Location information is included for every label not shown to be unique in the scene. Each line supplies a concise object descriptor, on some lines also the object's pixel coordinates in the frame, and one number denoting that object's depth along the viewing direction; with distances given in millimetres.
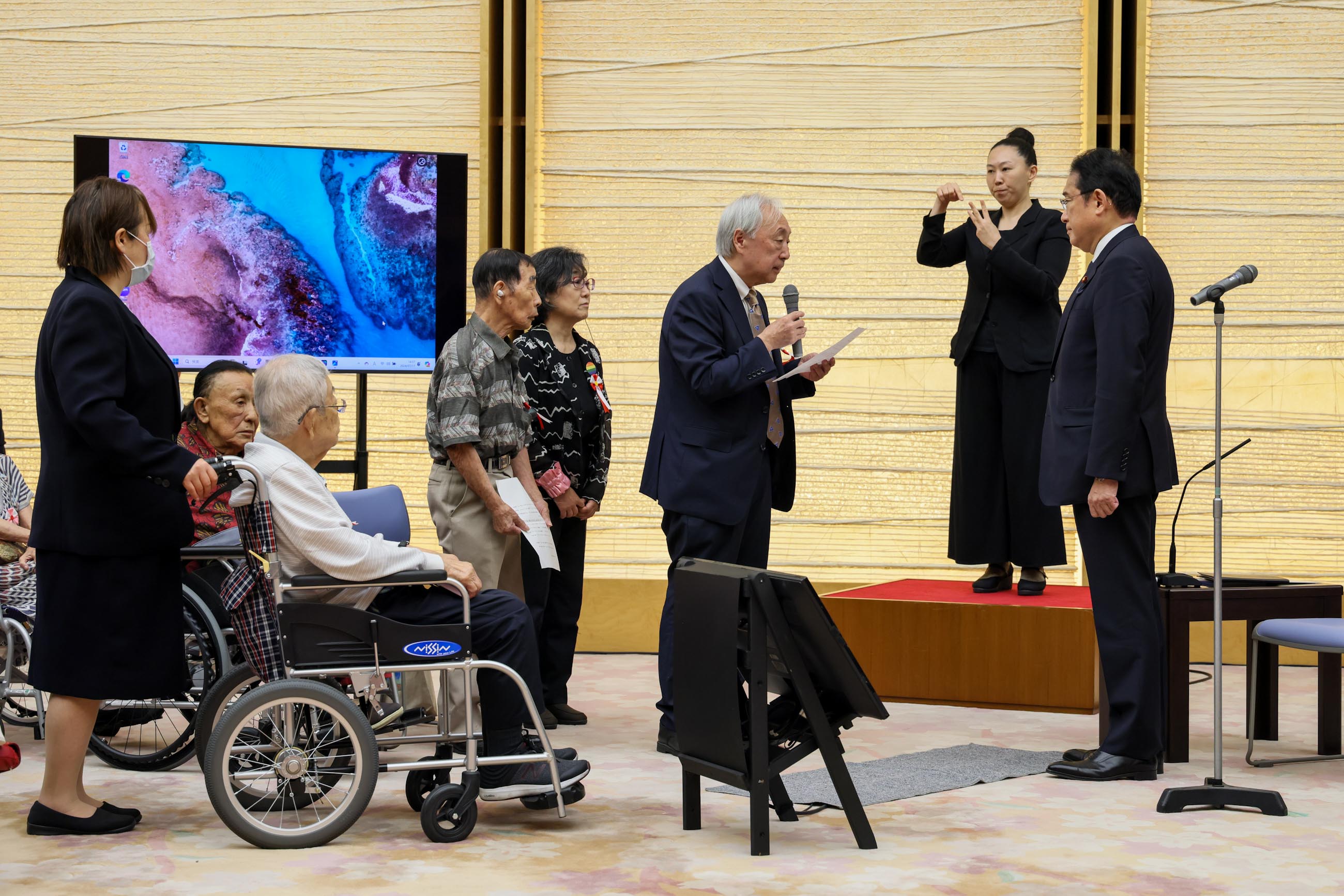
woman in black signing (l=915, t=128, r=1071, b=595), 4531
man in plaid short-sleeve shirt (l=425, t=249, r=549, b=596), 4012
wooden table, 3951
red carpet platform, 4516
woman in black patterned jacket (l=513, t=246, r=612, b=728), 4492
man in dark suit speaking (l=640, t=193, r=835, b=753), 3799
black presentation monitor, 4434
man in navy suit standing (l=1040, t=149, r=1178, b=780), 3615
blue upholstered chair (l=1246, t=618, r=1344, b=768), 3709
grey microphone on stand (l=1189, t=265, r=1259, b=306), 3297
